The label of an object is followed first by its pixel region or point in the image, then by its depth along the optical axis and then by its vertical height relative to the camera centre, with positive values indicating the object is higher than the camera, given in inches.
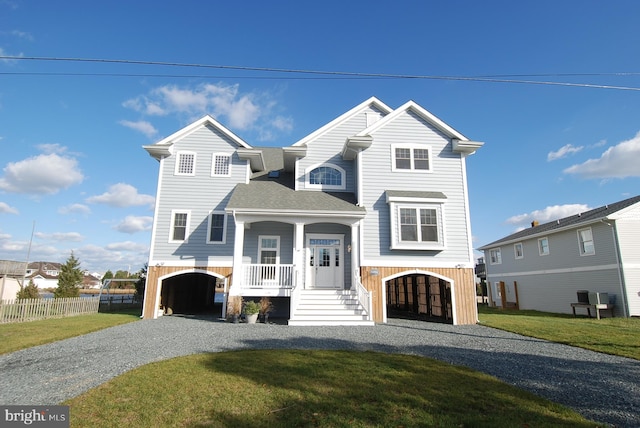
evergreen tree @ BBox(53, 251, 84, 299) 734.5 +5.5
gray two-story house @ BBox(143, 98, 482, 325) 515.5 +105.2
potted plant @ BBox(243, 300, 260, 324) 471.2 -39.5
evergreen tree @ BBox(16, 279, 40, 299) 693.9 -24.0
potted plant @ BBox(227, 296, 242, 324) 479.8 -34.0
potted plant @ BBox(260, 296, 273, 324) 488.7 -36.5
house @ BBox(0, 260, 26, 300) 875.7 +27.5
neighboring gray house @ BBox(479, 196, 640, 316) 649.6 +60.5
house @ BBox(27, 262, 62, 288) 2637.8 +70.1
